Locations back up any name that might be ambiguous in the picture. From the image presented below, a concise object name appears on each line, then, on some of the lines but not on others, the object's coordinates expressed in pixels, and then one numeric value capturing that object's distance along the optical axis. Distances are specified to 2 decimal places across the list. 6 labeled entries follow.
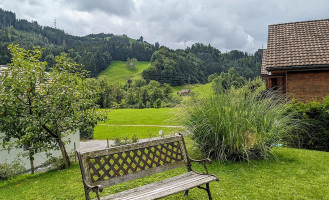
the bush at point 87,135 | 29.06
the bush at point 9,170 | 8.52
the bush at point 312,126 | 8.06
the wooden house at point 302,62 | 11.85
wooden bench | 3.49
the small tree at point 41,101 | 6.91
